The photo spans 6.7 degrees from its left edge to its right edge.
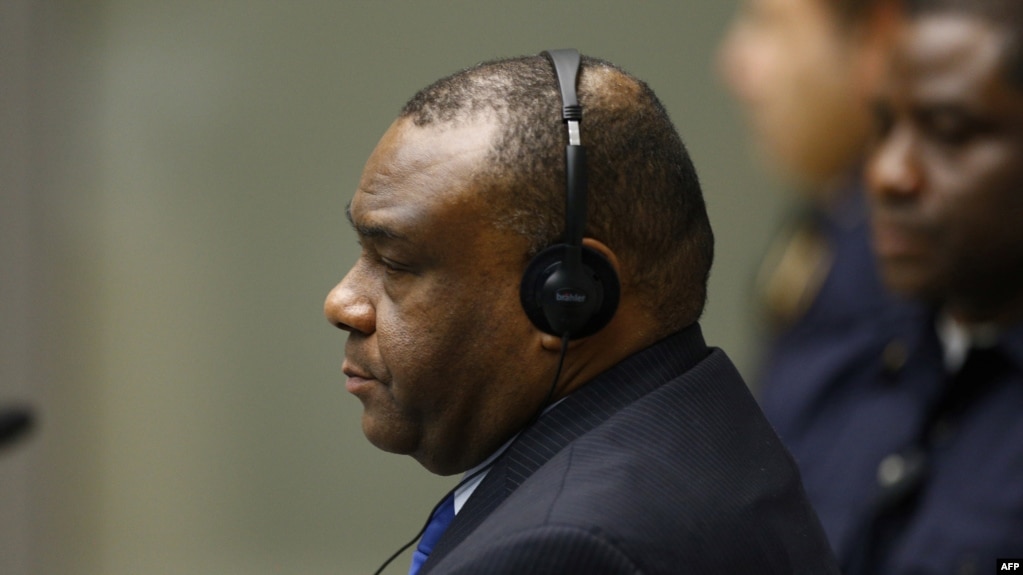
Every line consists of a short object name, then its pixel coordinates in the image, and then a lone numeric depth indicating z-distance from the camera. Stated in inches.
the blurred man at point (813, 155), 251.7
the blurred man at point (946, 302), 217.1
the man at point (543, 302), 197.7
